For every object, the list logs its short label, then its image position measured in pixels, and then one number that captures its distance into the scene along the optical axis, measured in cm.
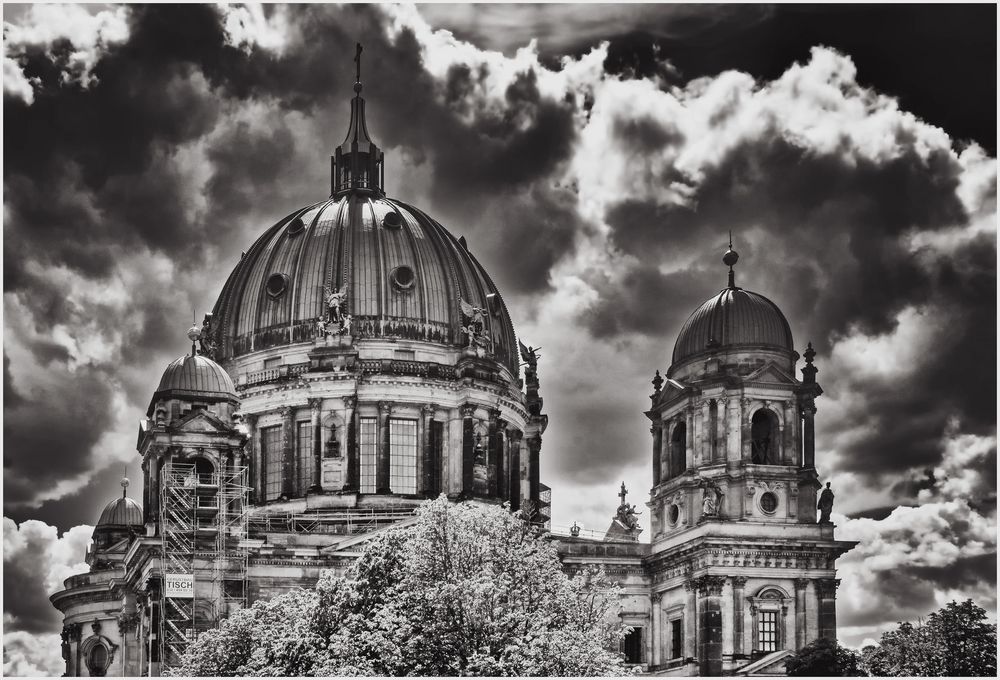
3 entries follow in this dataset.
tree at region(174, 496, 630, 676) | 6488
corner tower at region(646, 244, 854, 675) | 8906
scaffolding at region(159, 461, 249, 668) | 8238
